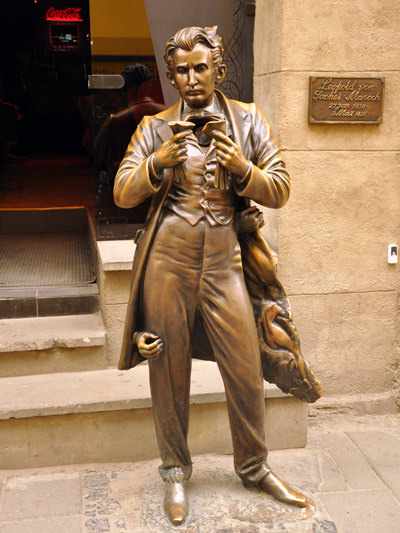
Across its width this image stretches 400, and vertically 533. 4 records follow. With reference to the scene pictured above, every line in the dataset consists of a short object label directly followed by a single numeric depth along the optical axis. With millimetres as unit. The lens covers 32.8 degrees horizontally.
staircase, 4277
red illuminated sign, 14422
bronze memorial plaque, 4680
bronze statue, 3111
